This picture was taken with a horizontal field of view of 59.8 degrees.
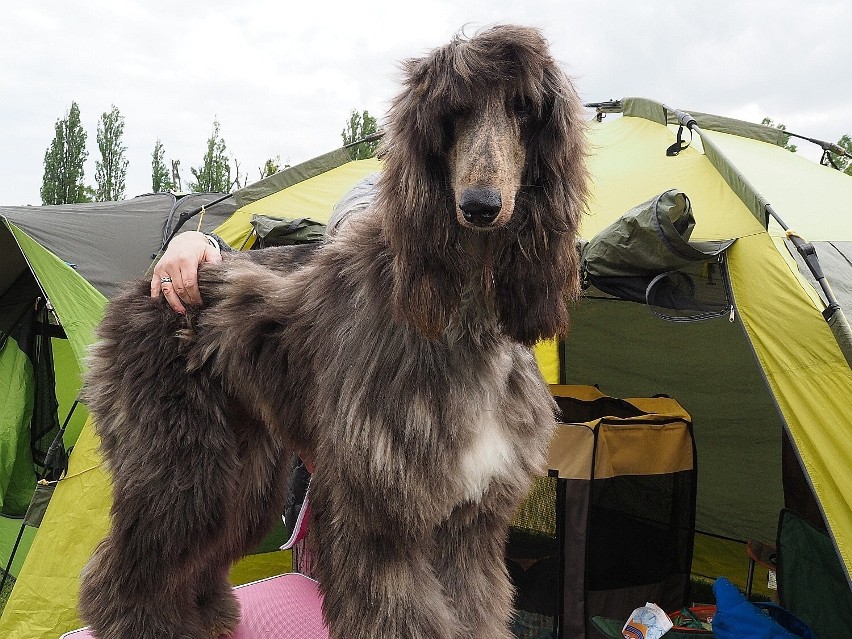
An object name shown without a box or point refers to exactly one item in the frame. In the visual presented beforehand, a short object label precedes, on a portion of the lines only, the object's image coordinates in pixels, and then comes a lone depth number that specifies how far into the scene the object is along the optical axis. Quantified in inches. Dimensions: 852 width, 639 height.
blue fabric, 81.4
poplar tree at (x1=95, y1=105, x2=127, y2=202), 547.5
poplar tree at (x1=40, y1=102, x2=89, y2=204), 504.1
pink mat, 78.6
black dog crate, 95.0
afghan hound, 43.3
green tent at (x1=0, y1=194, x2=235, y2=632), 120.5
